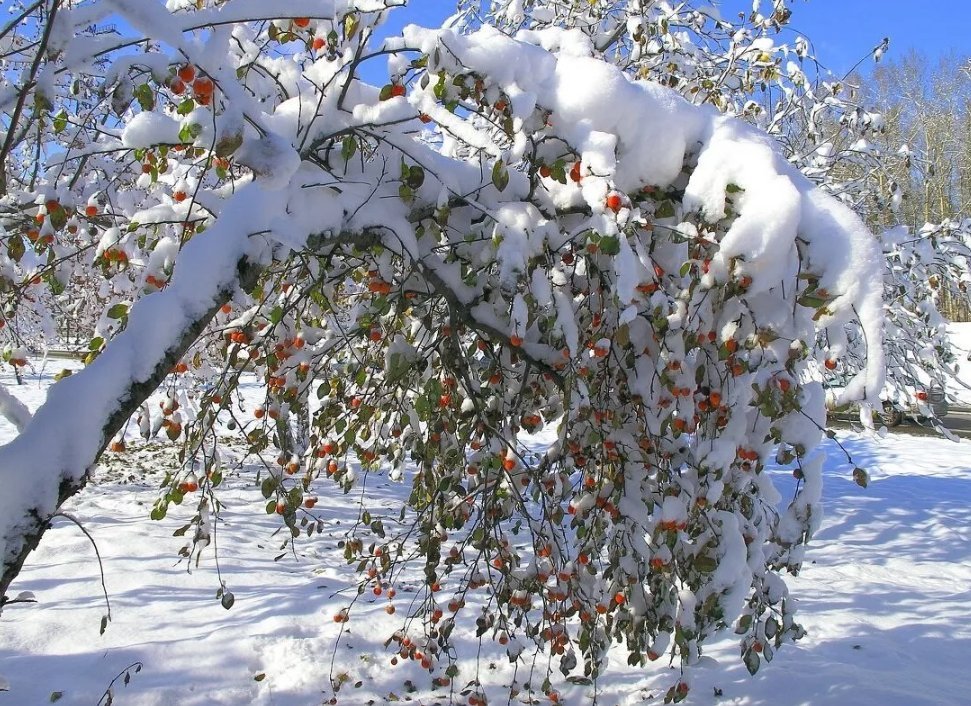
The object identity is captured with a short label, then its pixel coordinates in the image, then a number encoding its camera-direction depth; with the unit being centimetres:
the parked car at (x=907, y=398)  447
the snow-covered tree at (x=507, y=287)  150
